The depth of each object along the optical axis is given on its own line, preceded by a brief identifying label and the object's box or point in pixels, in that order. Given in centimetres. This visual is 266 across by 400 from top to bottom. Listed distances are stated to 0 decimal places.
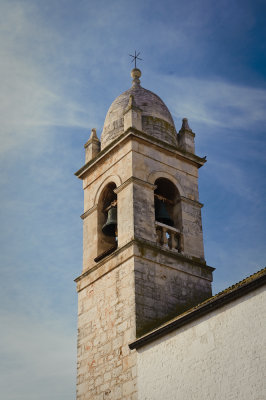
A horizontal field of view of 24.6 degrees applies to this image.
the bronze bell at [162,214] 1496
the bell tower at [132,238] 1301
